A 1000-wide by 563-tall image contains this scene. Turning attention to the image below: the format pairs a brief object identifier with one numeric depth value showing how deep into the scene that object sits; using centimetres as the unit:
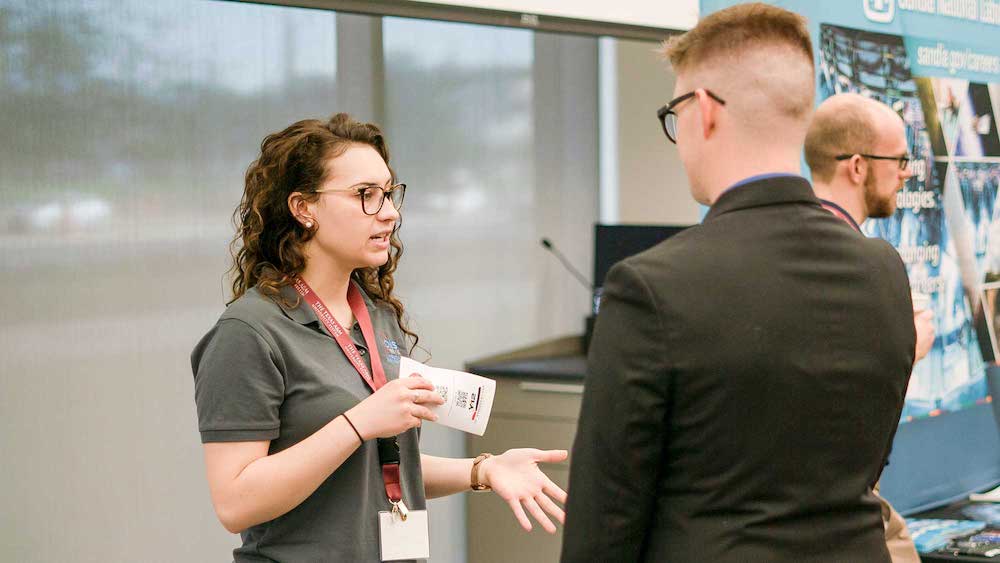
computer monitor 416
